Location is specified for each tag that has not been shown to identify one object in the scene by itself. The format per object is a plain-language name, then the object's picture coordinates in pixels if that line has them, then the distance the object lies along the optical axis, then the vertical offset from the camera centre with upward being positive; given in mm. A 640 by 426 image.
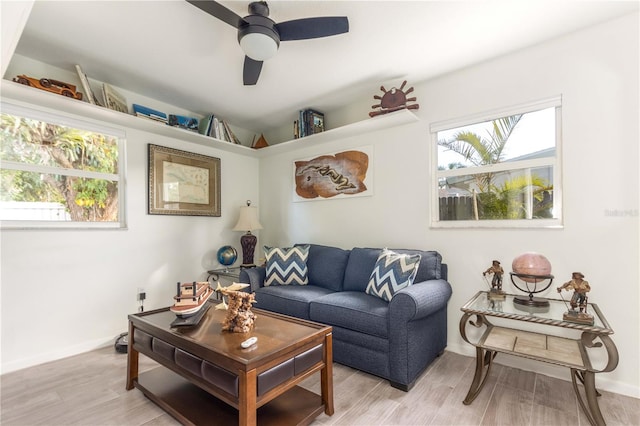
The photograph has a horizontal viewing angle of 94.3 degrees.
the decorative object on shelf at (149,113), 2932 +1012
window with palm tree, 2271 +359
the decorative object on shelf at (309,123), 3455 +1055
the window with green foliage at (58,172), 2396 +365
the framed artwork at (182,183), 3176 +345
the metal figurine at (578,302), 1648 -541
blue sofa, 1970 -757
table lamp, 3709 -197
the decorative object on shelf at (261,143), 4117 +966
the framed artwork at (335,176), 3232 +427
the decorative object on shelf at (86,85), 2510 +1095
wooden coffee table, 1337 -783
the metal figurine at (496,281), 2133 -528
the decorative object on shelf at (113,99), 2711 +1069
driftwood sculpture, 1640 -565
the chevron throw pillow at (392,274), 2271 -488
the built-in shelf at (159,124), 2309 +883
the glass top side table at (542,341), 1558 -854
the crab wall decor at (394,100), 2781 +1059
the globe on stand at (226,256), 3691 -543
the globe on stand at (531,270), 1916 -386
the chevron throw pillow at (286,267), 3012 -562
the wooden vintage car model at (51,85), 2256 +1011
